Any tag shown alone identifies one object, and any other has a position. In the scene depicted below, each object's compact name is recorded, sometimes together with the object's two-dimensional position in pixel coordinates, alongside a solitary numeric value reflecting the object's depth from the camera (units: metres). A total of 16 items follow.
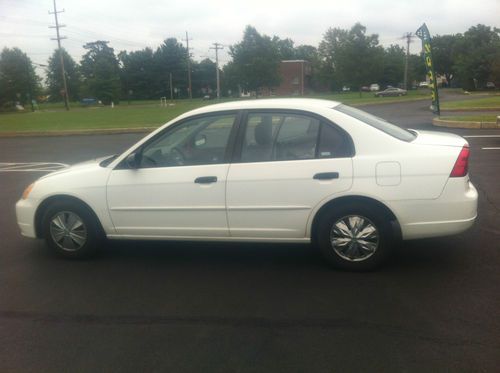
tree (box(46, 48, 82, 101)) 101.44
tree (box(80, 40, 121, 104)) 85.12
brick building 82.75
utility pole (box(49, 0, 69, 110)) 56.88
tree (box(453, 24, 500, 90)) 73.75
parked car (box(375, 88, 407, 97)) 61.59
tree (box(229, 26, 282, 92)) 62.88
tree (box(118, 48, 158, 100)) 97.56
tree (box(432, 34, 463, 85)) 100.94
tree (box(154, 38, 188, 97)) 96.44
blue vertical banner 19.12
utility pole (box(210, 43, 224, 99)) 75.75
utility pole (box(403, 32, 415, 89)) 73.50
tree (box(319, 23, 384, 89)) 53.31
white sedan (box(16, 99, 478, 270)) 4.41
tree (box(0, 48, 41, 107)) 73.75
